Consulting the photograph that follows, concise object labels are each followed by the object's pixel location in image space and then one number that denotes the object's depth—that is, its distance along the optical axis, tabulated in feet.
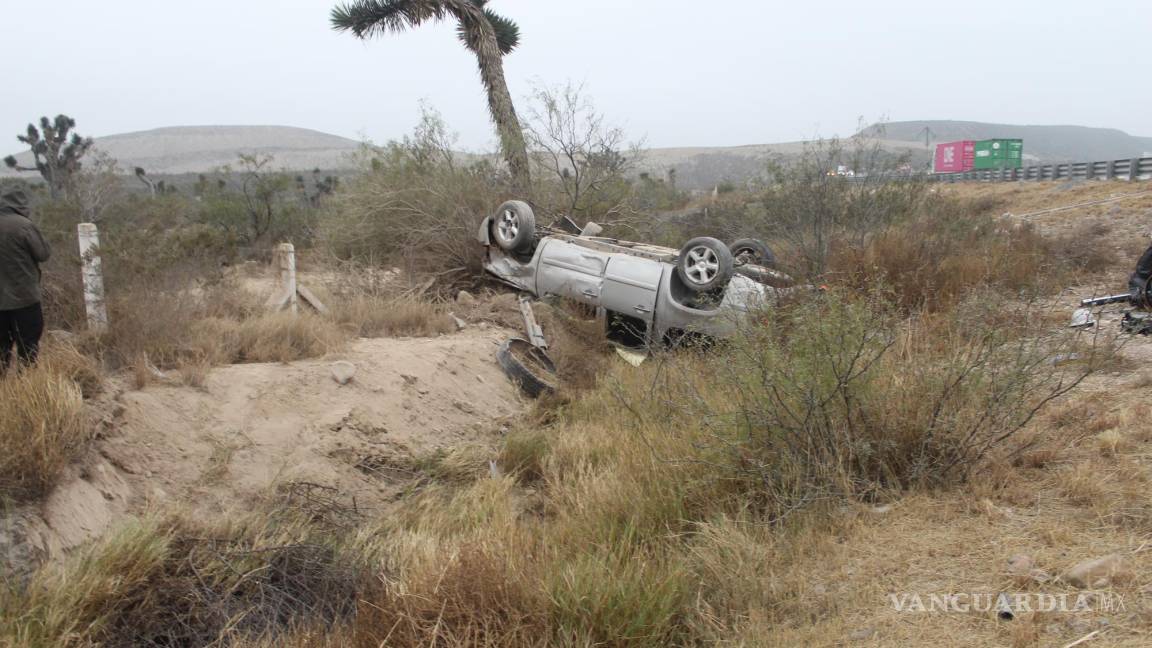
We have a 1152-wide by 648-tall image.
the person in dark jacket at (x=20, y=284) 18.11
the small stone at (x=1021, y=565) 10.75
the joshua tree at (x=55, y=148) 72.28
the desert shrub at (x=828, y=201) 34.60
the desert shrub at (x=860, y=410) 14.10
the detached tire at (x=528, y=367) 29.55
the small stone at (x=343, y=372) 24.23
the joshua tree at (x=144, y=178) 95.61
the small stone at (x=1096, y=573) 10.17
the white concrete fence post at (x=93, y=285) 21.63
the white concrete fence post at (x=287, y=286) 29.25
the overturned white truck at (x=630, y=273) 29.55
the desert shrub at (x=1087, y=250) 41.24
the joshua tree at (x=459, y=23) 54.80
